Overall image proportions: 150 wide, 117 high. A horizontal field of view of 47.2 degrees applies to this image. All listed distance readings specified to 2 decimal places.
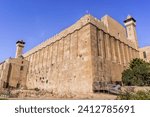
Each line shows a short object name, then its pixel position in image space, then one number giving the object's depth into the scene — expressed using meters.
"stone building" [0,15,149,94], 25.94
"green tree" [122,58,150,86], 25.41
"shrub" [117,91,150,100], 9.09
